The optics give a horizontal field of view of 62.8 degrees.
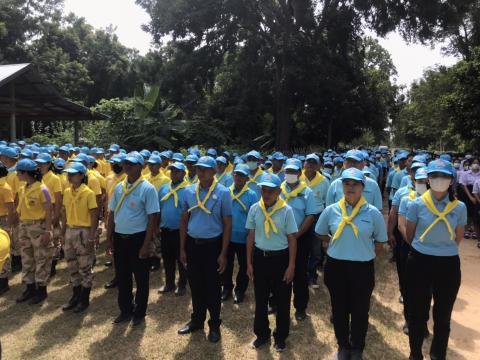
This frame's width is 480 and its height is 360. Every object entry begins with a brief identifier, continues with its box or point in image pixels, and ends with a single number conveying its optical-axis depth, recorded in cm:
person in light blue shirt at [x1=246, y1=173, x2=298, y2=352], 402
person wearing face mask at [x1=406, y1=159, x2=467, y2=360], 367
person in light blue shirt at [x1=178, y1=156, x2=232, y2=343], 441
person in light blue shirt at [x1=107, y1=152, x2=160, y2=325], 461
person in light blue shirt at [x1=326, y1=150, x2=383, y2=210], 518
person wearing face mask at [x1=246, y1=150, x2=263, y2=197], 679
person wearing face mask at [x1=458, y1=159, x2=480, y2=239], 919
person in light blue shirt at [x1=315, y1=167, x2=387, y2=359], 367
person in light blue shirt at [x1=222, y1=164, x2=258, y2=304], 518
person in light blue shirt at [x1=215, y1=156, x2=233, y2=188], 659
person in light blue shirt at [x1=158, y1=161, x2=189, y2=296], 562
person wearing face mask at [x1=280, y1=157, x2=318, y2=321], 477
